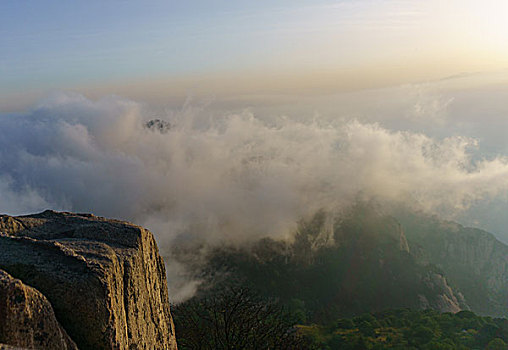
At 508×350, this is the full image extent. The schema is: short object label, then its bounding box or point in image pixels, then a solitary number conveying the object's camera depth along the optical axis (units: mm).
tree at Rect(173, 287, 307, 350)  24547
